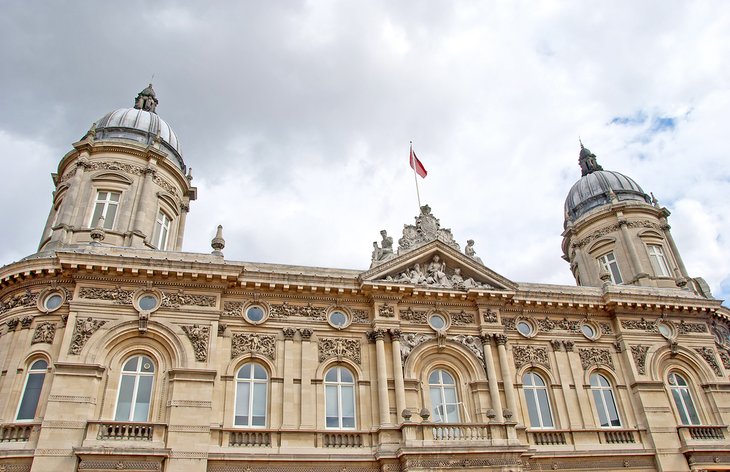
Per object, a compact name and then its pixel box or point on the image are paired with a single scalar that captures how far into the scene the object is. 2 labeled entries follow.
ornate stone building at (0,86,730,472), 20.23
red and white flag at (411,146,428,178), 30.33
